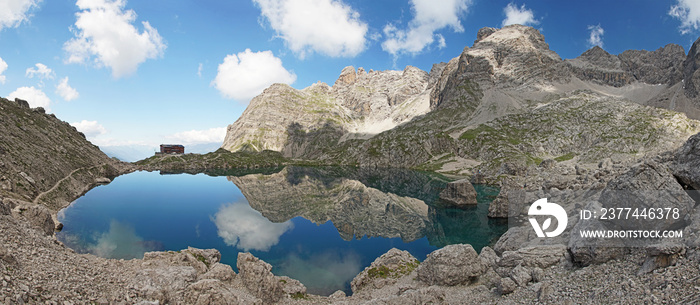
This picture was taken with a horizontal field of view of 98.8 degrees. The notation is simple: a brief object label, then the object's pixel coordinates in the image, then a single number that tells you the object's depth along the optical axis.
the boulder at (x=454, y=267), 30.91
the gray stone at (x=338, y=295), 34.40
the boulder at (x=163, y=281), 24.55
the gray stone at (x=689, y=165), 24.89
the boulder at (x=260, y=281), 29.41
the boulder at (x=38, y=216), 40.33
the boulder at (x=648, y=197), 21.09
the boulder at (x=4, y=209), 27.66
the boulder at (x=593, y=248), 20.75
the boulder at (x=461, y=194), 93.12
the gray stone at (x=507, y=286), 23.61
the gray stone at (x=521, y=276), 23.81
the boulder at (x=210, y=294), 24.04
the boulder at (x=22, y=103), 119.26
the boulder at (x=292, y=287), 33.19
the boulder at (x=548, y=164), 137.88
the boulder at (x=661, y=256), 16.62
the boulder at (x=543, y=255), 25.58
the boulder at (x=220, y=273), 29.39
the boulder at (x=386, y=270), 37.75
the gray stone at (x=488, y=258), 33.03
